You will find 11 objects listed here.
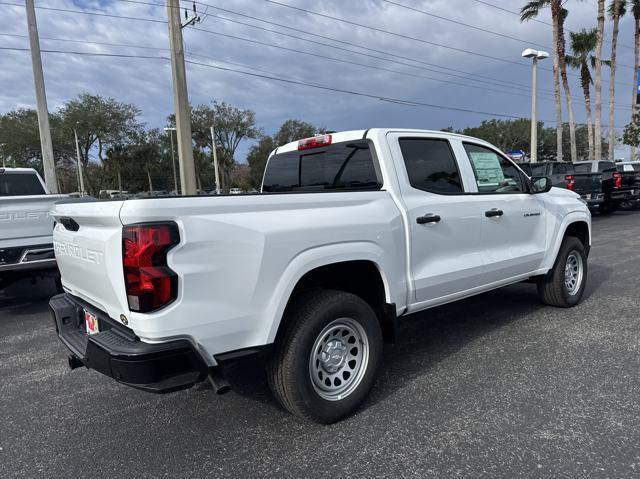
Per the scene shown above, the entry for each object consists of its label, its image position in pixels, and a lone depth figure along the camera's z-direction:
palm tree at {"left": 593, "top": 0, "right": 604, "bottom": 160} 23.05
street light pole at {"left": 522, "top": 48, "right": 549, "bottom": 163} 19.10
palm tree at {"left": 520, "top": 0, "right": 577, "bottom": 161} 23.75
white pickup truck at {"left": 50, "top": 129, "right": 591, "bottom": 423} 2.20
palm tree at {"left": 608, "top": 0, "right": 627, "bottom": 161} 26.39
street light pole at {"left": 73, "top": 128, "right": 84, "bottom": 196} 41.50
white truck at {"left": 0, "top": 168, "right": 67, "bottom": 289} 5.15
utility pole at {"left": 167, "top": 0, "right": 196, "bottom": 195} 12.91
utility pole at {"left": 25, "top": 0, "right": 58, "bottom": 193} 12.27
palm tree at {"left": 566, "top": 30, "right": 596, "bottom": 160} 30.19
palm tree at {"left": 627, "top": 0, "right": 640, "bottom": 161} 26.52
